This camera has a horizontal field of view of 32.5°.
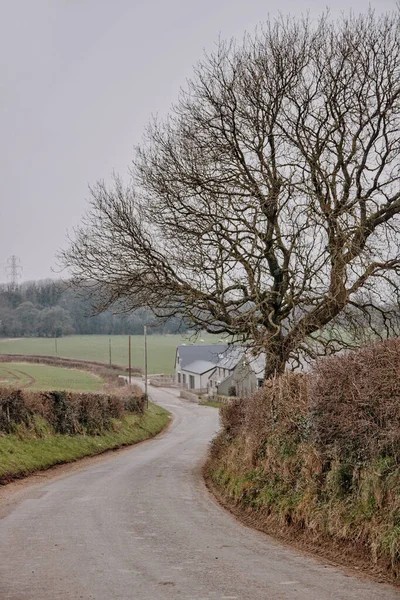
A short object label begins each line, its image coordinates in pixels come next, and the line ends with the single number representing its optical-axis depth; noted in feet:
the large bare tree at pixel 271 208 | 57.57
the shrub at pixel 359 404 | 32.22
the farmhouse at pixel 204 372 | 268.82
